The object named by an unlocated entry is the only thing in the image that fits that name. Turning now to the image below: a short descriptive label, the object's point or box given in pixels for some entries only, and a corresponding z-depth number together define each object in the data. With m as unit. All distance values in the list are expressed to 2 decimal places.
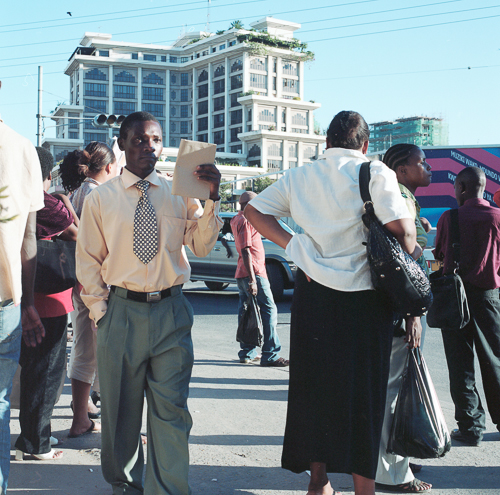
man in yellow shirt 3.09
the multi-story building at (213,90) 113.69
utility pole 31.92
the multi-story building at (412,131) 137.62
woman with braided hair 3.41
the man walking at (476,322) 4.38
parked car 13.30
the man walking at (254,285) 6.95
